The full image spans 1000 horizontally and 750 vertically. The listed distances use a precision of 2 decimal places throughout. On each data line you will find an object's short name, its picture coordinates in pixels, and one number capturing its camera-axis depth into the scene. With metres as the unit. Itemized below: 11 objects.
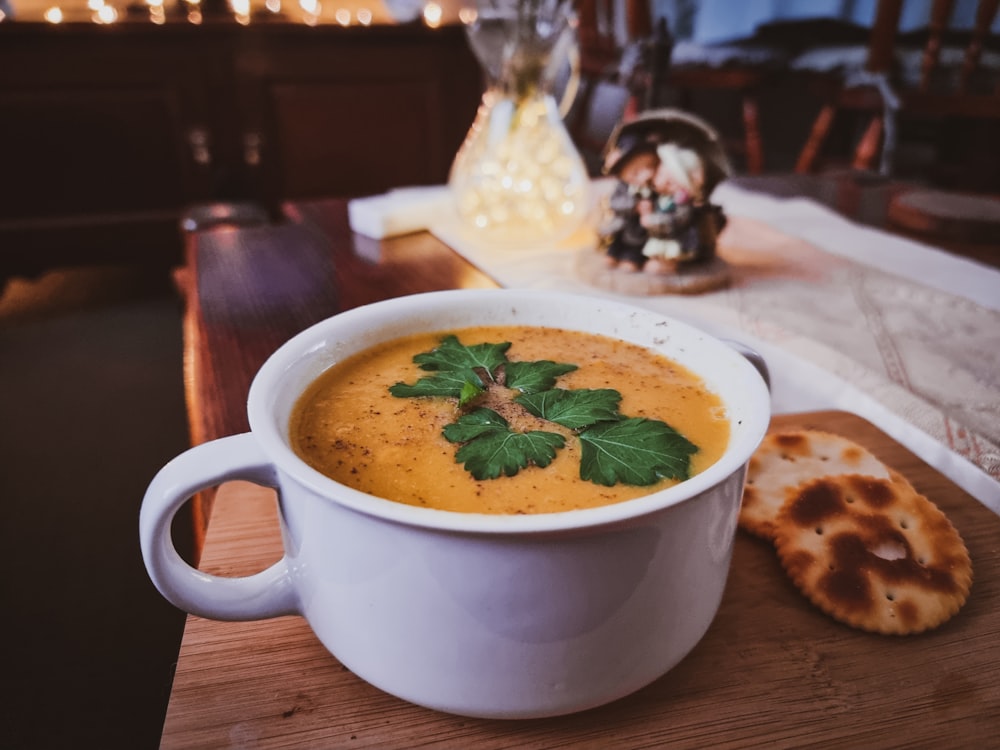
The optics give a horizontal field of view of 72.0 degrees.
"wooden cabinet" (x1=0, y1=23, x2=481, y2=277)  1.13
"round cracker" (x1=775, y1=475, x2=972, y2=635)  0.17
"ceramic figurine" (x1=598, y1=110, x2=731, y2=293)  0.39
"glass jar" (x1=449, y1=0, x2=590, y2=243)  0.46
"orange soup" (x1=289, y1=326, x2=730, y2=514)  0.16
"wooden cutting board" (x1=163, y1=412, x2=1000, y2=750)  0.14
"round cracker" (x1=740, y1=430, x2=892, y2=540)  0.21
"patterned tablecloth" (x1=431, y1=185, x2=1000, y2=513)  0.28
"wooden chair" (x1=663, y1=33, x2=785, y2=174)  1.16
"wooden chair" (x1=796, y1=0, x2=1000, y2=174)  0.84
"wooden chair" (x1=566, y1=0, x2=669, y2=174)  0.71
